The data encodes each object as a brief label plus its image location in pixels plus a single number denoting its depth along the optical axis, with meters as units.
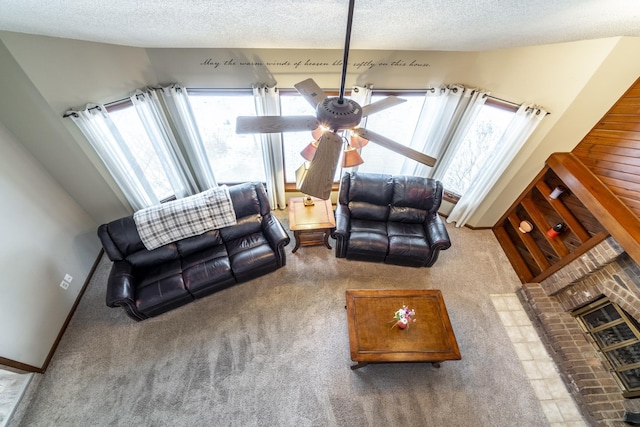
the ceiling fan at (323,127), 1.30
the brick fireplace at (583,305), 2.49
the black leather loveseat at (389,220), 3.49
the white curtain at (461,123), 3.26
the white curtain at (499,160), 2.98
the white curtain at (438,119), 3.35
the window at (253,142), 3.33
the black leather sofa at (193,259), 2.97
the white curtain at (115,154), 2.70
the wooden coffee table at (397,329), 2.56
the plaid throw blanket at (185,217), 3.11
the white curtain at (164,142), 3.05
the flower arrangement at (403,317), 2.62
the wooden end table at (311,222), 3.55
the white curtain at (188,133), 3.13
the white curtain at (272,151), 3.21
